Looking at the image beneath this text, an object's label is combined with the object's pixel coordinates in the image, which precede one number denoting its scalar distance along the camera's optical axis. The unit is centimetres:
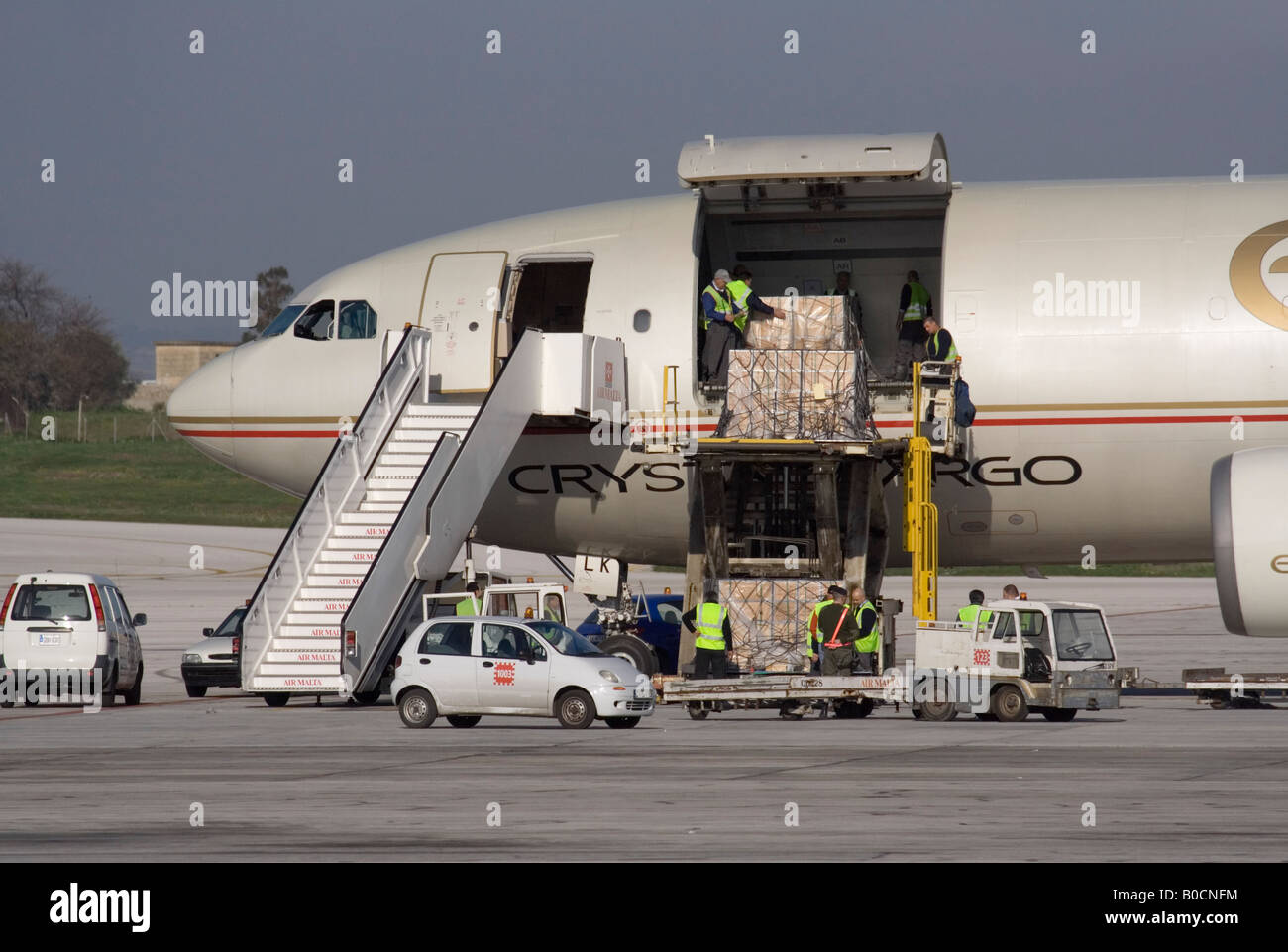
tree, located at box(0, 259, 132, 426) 14538
